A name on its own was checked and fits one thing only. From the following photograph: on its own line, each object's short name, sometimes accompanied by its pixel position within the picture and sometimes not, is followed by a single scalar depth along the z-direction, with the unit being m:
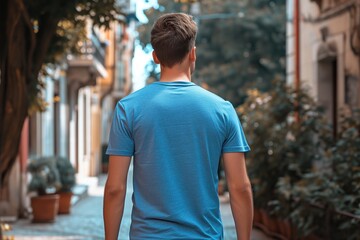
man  3.45
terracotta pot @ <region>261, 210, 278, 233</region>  12.99
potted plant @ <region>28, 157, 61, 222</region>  15.81
